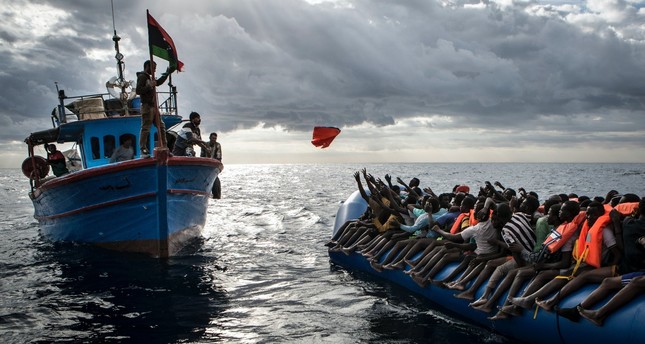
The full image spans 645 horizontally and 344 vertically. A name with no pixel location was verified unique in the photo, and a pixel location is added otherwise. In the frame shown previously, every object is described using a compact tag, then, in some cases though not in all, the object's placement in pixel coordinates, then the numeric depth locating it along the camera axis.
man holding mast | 12.77
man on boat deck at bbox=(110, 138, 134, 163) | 15.68
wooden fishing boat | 13.66
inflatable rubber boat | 6.00
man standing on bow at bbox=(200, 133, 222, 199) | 17.75
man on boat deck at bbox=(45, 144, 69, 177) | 17.08
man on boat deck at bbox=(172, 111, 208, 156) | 15.25
